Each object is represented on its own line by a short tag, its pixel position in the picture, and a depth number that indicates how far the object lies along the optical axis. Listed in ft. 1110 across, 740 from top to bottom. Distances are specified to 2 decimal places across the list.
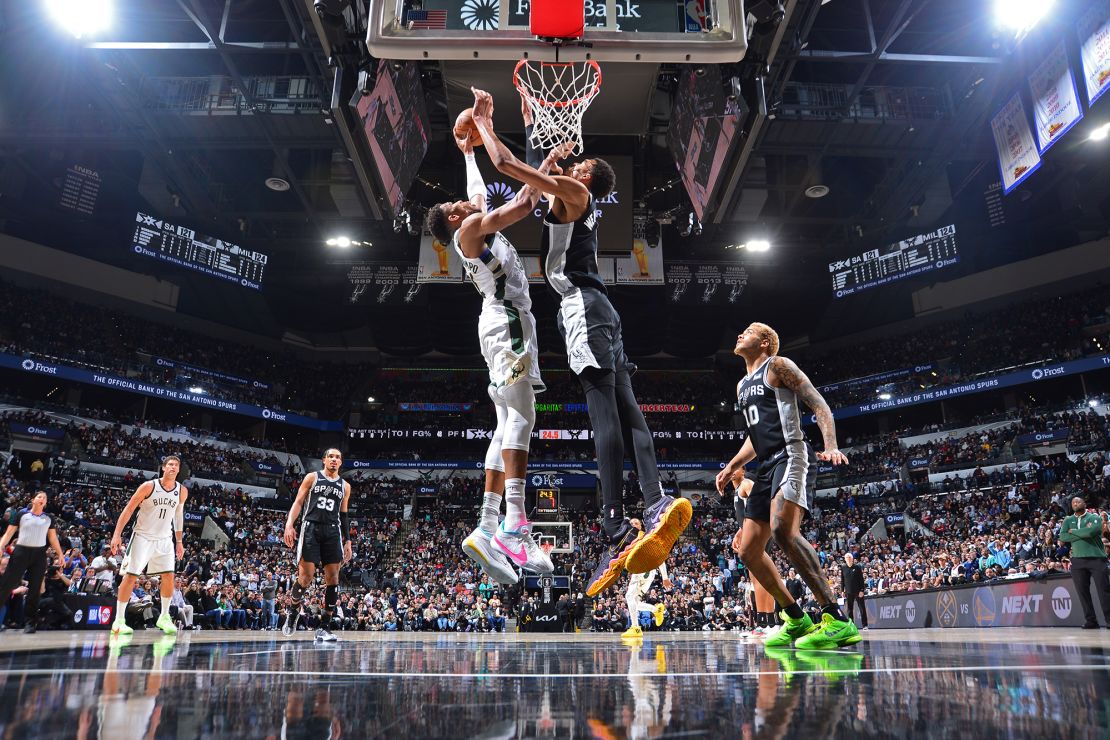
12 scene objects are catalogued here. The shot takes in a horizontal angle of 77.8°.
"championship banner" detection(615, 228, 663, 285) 58.85
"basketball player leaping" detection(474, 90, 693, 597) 12.43
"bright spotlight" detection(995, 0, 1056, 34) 36.37
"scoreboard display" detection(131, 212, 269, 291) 67.77
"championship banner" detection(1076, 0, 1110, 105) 32.35
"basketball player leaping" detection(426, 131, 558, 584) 13.89
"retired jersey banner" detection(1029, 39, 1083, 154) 35.47
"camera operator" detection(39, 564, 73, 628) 34.50
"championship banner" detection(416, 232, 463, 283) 56.90
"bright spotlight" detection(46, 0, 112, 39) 38.55
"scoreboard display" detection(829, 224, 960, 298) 65.16
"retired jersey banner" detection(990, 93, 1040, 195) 40.63
